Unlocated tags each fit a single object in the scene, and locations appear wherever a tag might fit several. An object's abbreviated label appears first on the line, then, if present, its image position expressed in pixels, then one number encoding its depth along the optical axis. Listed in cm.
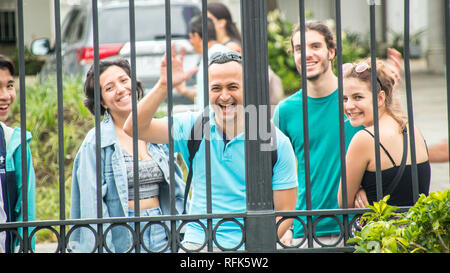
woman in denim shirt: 731
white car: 1728
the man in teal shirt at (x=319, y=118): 749
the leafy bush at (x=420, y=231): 483
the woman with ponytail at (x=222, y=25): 1284
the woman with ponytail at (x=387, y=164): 693
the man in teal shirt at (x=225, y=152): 684
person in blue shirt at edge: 699
